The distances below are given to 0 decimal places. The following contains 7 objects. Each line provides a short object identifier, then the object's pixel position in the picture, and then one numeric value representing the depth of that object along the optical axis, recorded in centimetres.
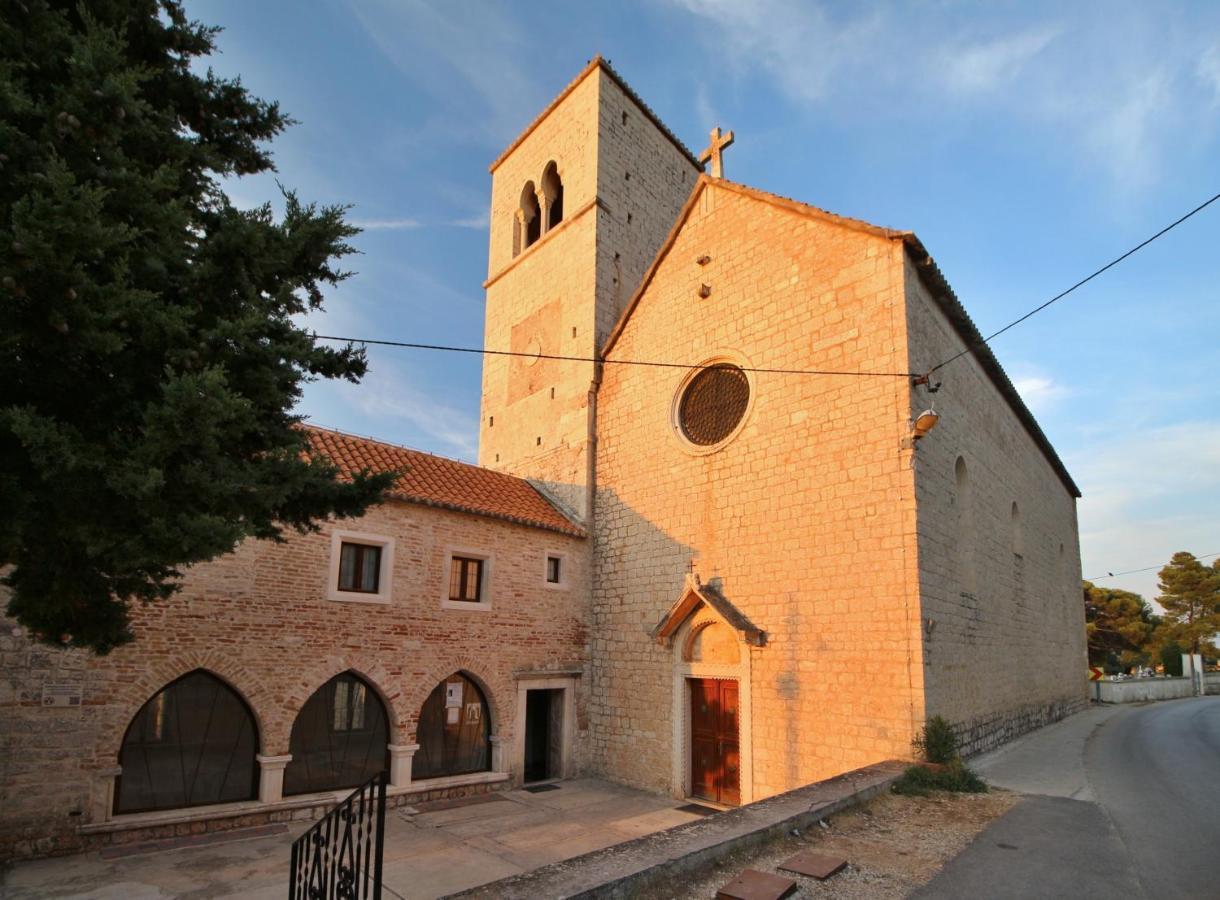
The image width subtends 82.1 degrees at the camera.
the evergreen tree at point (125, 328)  372
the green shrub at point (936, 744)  870
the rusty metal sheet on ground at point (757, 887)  465
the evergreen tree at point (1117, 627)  4019
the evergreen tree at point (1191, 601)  3897
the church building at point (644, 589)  912
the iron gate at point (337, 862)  386
